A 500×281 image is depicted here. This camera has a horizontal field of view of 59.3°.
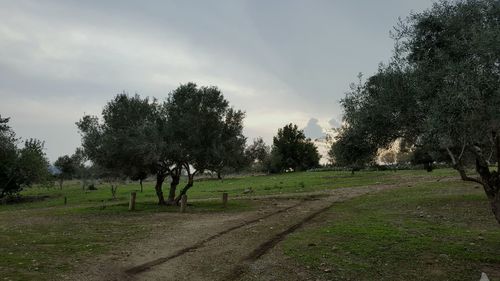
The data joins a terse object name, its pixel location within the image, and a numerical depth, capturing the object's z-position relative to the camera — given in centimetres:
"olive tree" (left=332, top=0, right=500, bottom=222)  1204
